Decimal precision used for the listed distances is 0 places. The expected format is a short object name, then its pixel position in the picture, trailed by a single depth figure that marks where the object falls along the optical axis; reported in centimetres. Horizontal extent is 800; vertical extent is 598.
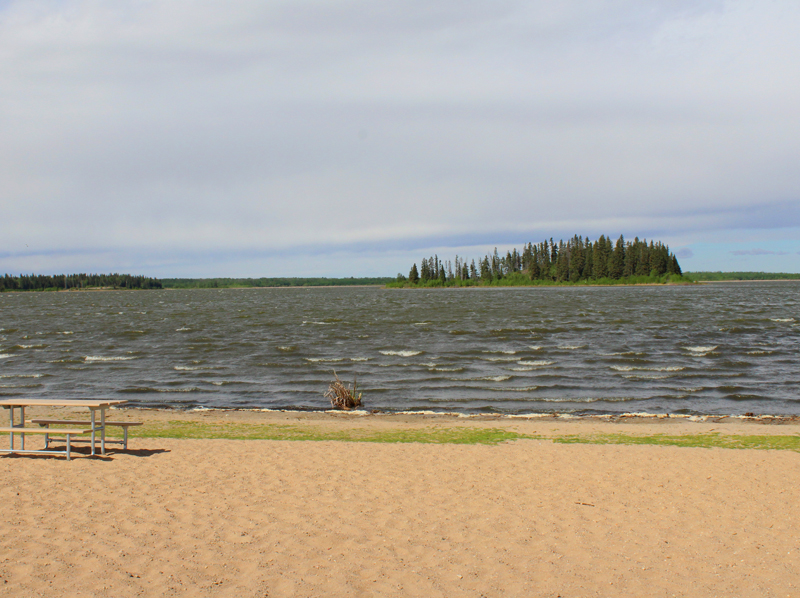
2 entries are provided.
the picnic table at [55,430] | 1064
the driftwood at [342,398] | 1962
